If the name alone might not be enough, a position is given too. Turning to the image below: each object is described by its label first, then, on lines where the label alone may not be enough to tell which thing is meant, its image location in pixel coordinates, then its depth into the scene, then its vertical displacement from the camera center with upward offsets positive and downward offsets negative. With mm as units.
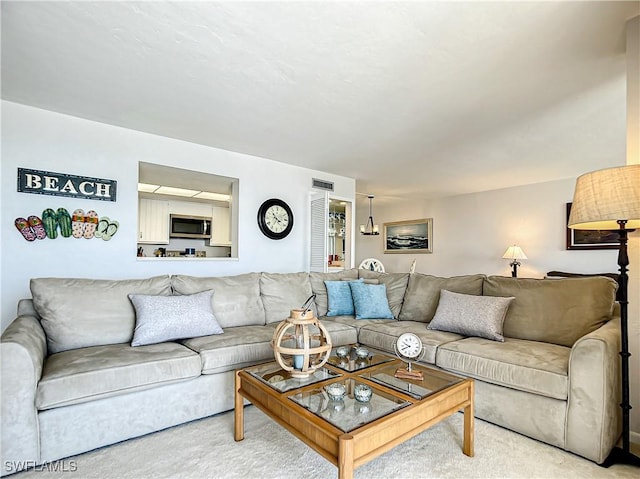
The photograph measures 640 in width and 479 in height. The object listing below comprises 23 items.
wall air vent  4986 +889
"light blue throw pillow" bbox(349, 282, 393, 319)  3467 -578
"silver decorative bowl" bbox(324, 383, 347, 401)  1678 -727
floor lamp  1710 +190
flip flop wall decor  2900 +159
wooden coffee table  1391 -757
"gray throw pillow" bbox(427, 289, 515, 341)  2611 -556
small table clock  2113 -642
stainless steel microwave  6402 +327
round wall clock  4387 +338
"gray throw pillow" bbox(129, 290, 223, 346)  2436 -557
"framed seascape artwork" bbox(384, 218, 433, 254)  7355 +201
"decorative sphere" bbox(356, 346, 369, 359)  2285 -725
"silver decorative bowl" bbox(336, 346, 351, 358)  2330 -741
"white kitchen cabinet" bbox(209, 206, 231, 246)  6895 +326
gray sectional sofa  1812 -730
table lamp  5488 -148
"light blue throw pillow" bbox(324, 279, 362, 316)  3611 -586
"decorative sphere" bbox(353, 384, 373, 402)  1663 -726
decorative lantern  1896 -578
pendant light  6727 +312
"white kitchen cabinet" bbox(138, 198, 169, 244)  6105 +403
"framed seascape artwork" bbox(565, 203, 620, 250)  4871 +92
